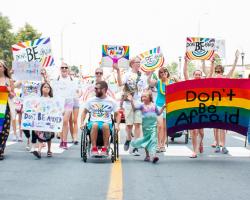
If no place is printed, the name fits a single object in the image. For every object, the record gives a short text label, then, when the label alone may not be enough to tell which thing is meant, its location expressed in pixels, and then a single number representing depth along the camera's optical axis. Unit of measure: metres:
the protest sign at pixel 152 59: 15.30
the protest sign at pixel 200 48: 14.92
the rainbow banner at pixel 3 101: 11.62
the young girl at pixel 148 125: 11.27
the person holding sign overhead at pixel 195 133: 12.33
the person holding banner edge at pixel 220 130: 13.02
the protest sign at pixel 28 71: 13.89
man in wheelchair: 11.01
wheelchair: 10.96
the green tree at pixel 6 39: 90.88
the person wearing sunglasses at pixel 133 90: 12.47
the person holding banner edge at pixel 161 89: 13.09
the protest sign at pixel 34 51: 15.37
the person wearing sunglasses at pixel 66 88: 14.20
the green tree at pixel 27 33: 87.56
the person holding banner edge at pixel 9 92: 11.54
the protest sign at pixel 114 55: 15.12
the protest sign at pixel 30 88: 14.35
